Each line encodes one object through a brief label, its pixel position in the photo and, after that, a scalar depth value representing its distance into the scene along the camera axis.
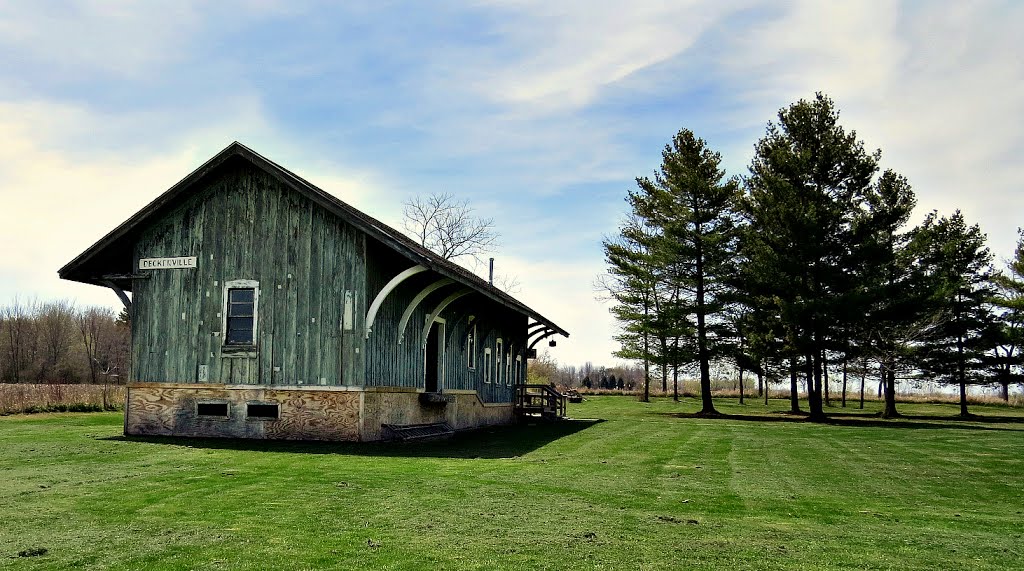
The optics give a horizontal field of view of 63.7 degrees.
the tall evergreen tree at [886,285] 33.84
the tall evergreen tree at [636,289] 40.50
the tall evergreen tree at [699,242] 38.47
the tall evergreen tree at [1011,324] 42.59
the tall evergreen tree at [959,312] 41.28
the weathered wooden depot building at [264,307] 16.77
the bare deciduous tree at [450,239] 48.00
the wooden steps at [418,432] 17.25
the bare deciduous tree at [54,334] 80.12
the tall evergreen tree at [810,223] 34.31
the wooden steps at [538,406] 29.84
